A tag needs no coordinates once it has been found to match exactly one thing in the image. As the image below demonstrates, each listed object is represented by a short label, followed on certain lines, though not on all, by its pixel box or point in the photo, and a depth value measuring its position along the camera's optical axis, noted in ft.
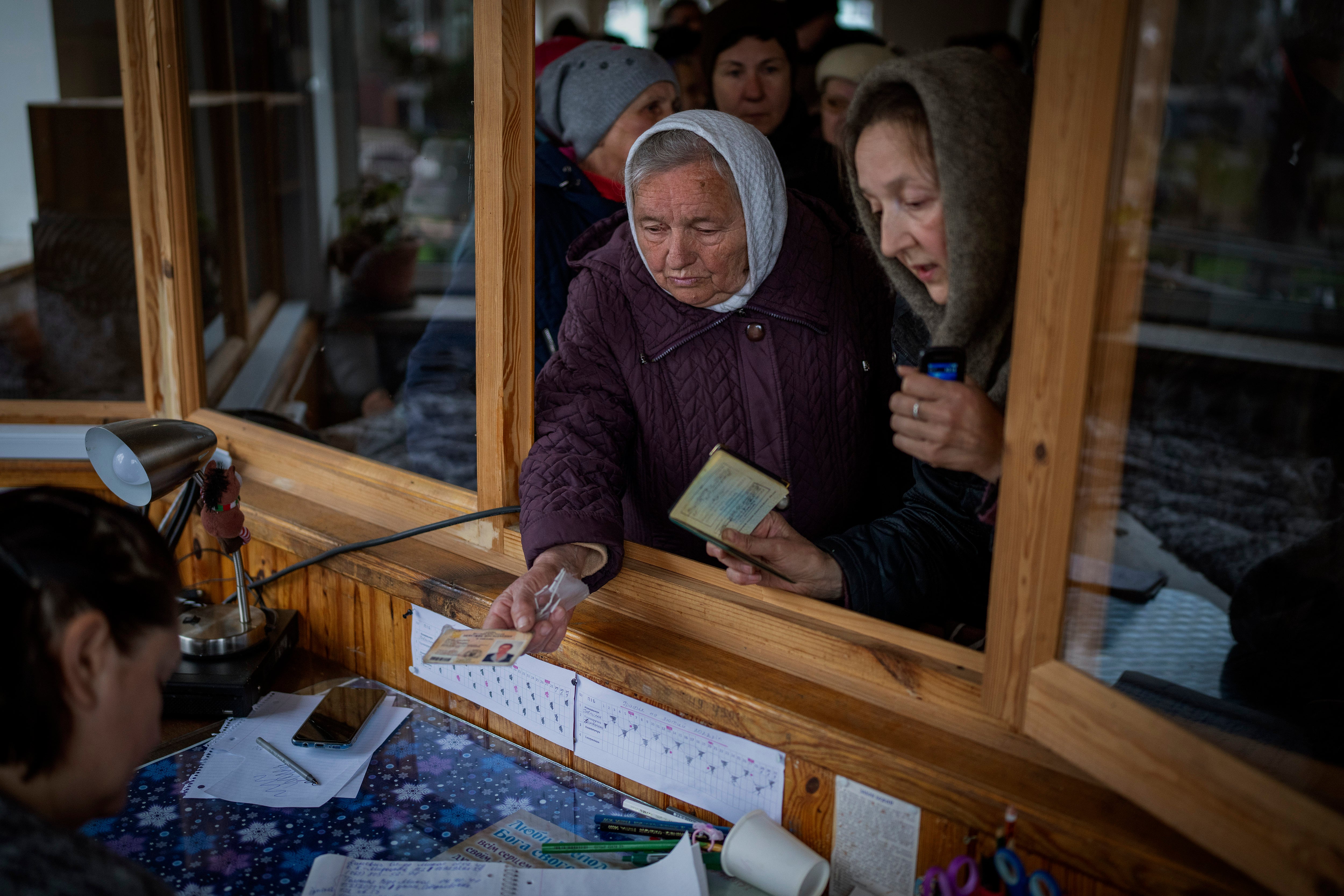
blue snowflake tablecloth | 4.57
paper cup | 4.19
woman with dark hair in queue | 9.96
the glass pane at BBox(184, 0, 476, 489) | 8.65
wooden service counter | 3.59
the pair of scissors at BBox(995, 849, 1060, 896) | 3.46
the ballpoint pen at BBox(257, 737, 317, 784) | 5.16
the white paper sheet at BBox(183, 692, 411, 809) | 5.05
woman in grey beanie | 7.27
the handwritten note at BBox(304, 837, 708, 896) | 4.26
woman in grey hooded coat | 3.73
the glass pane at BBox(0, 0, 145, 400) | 8.33
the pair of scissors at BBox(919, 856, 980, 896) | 3.56
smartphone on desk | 5.41
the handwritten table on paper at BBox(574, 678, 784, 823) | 4.57
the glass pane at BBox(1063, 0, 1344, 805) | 3.43
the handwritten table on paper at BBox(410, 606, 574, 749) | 5.26
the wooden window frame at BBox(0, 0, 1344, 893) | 3.04
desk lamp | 4.94
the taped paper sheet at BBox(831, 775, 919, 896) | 4.14
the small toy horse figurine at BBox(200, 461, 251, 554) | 5.73
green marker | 4.56
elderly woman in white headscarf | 4.99
